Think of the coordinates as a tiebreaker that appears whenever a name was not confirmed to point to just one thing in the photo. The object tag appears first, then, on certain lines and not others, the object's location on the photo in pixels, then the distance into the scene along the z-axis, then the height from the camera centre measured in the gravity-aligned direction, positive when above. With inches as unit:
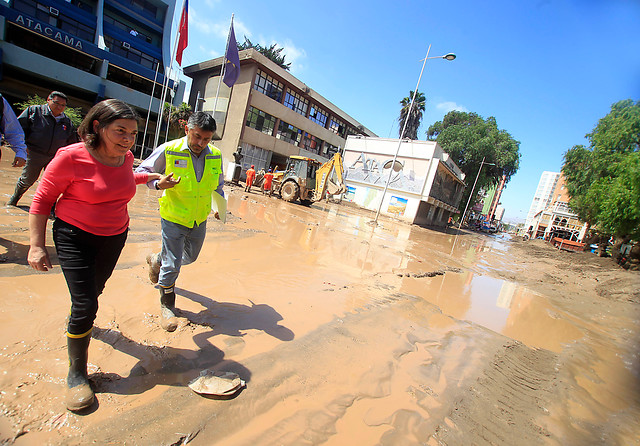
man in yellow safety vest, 97.8 -13.8
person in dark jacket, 157.6 -8.5
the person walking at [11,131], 123.1 -10.2
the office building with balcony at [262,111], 923.4 +222.2
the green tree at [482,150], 1278.3 +357.5
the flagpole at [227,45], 508.7 +210.4
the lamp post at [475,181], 1290.6 +217.4
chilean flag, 515.9 +213.4
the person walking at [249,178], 653.3 -18.9
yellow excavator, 614.9 +10.5
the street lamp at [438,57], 572.4 +324.3
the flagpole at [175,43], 521.7 +190.4
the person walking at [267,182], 665.6 -18.2
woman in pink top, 62.0 -19.3
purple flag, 516.0 +185.3
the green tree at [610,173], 552.4 +233.5
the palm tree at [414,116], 1567.4 +515.5
